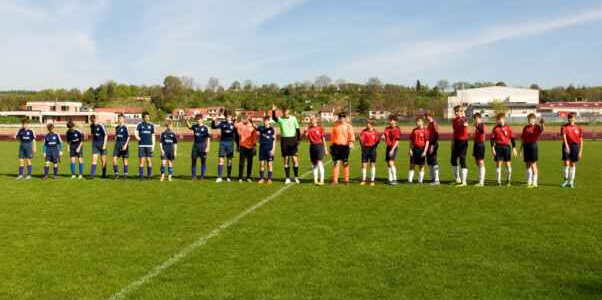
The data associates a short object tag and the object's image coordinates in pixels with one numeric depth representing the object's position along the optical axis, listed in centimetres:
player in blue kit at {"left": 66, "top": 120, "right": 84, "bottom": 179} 1658
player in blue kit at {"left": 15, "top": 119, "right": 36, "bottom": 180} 1658
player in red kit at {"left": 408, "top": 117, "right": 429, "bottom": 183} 1475
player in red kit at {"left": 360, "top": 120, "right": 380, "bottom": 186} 1514
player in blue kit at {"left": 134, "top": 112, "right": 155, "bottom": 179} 1561
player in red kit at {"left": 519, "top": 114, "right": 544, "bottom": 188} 1417
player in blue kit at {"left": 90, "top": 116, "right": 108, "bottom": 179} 1661
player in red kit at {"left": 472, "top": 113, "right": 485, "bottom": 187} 1445
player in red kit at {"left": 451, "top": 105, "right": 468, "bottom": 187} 1436
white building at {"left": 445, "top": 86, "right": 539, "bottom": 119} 12694
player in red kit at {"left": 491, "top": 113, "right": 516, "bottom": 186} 1440
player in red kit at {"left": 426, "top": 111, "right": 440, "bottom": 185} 1469
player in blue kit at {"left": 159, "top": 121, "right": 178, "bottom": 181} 1570
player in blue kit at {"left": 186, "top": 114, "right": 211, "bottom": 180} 1575
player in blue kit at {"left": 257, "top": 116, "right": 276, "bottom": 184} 1516
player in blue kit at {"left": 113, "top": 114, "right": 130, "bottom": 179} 1608
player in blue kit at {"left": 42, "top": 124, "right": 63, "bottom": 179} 1641
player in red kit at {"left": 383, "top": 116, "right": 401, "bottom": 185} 1497
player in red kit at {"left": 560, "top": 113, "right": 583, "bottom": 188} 1423
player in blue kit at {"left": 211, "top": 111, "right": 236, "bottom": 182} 1567
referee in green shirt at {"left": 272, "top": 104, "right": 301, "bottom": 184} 1480
